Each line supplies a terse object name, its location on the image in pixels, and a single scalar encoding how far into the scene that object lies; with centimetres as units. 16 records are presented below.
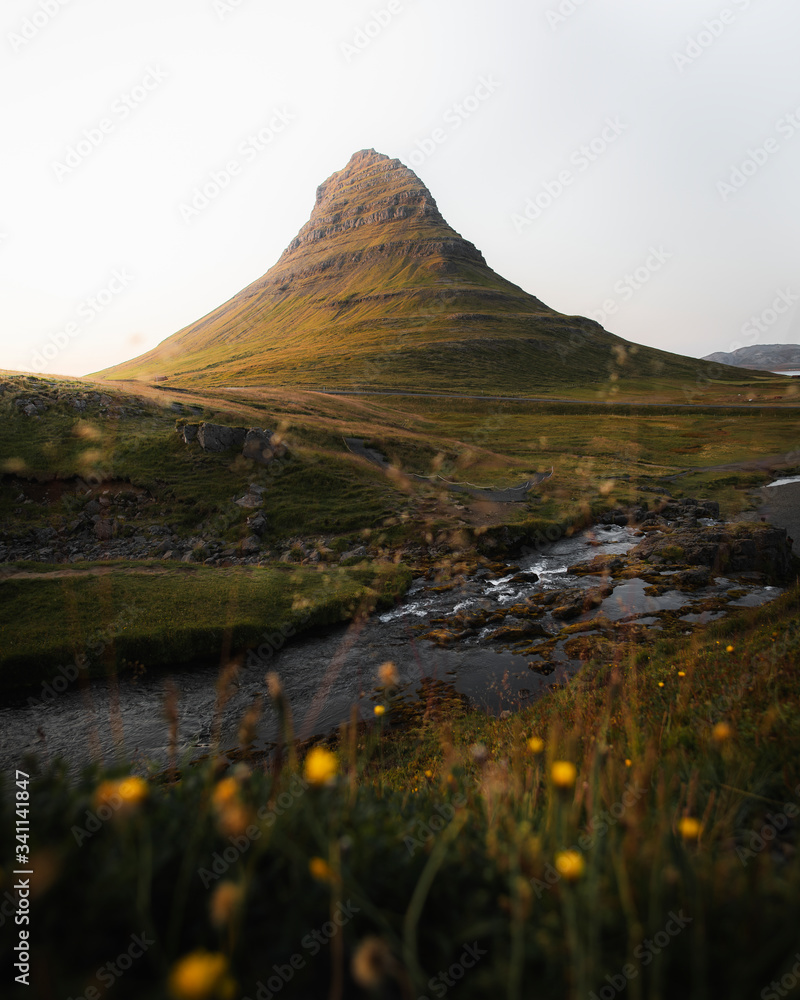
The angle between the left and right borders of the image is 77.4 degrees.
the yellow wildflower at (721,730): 290
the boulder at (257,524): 2691
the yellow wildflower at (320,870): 186
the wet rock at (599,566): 2361
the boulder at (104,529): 2487
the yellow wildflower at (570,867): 175
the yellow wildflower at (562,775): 203
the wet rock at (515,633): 1736
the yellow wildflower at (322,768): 208
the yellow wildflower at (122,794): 181
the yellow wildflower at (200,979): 121
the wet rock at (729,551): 2236
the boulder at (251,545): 2525
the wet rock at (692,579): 2091
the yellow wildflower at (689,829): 214
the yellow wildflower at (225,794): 179
